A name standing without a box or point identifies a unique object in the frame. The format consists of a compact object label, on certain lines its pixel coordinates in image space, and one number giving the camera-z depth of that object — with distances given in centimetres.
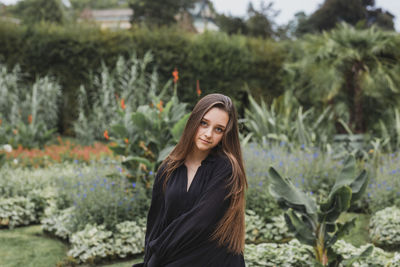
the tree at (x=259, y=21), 1858
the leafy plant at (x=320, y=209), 307
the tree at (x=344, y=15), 2122
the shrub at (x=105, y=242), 382
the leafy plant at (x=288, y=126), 704
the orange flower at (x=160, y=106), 465
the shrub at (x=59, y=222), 434
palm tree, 781
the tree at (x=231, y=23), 1902
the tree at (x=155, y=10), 2336
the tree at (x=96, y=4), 3581
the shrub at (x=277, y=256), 327
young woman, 173
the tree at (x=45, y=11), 2405
